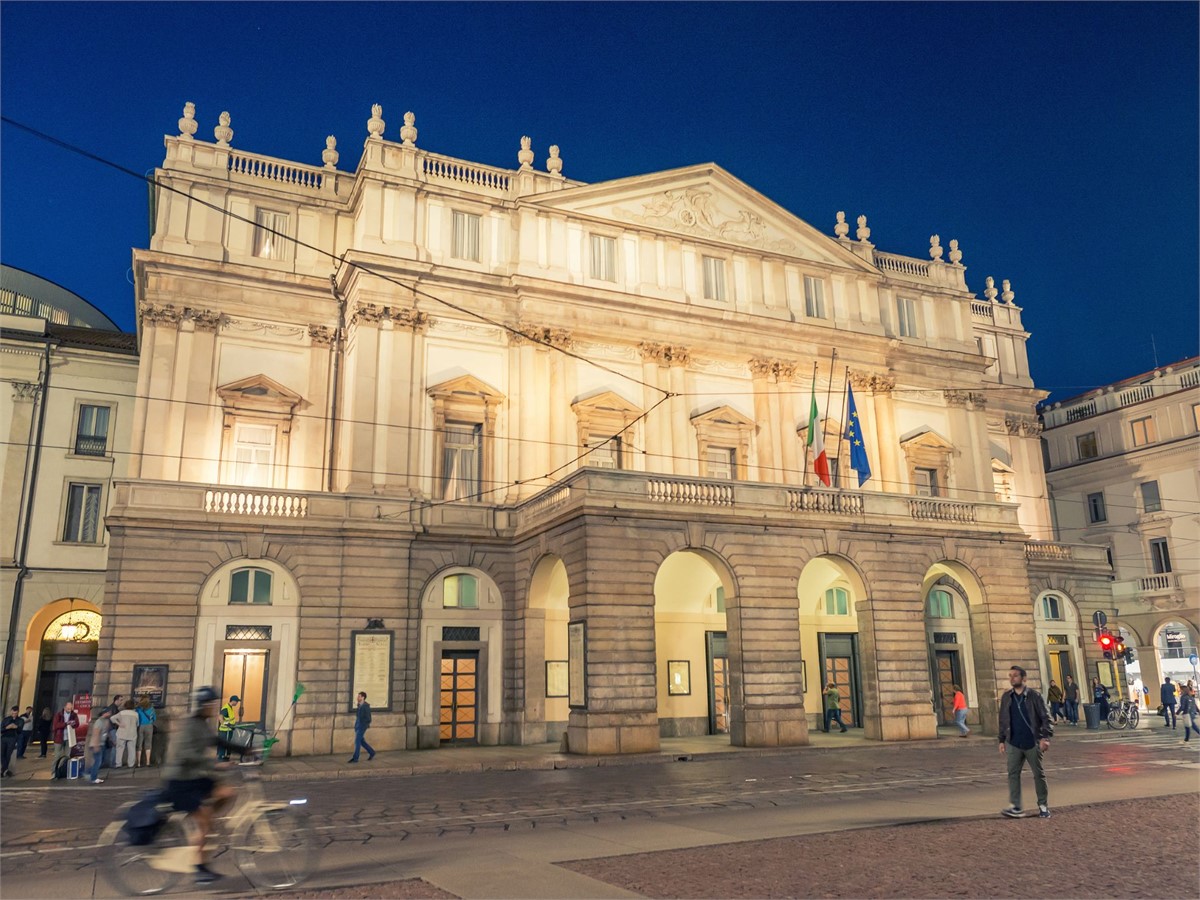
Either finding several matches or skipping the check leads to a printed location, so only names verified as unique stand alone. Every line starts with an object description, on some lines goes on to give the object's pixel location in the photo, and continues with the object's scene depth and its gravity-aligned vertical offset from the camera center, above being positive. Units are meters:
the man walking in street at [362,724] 23.23 -0.63
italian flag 28.88 +6.80
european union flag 30.06 +7.19
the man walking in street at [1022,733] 12.06 -0.57
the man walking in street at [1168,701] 31.55 -0.52
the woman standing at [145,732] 23.27 -0.74
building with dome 31.83 +6.84
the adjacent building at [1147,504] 43.44 +8.30
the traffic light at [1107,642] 28.20 +1.20
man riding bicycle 8.80 -0.70
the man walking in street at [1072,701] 34.12 -0.52
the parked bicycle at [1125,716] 32.44 -1.01
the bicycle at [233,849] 8.62 -1.33
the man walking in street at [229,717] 22.20 -0.43
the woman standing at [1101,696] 33.70 -0.37
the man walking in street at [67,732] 20.19 -0.64
